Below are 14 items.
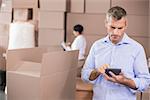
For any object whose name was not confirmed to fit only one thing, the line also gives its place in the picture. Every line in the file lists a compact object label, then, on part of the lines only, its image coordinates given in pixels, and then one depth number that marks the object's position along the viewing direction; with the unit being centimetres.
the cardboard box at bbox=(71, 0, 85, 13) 384
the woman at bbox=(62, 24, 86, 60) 363
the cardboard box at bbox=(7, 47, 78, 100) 130
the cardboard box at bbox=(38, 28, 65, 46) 381
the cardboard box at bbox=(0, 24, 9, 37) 417
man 135
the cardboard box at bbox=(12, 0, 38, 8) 400
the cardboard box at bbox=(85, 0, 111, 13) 373
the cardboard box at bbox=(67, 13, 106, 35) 379
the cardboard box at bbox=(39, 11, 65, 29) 377
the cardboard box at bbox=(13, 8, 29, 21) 406
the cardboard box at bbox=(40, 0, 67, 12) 374
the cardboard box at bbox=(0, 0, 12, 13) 417
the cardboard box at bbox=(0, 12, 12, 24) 418
